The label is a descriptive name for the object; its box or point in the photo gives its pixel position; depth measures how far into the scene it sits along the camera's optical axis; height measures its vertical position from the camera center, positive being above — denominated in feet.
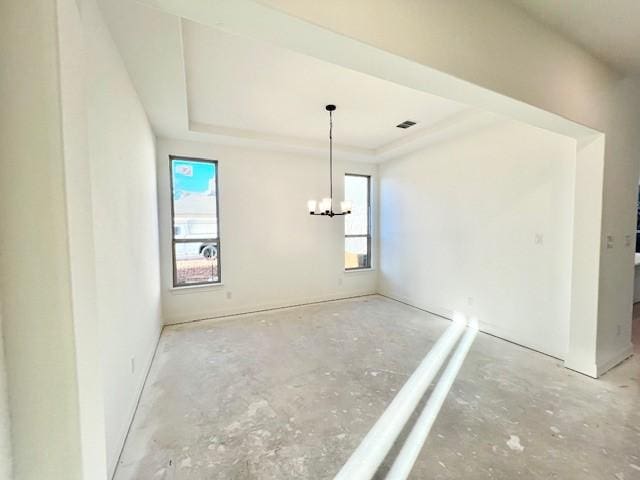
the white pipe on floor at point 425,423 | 5.37 -4.64
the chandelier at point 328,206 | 12.15 +0.93
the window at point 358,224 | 18.12 +0.18
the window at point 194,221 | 13.73 +0.33
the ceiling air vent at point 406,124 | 12.21 +4.59
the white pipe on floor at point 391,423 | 5.39 -4.66
